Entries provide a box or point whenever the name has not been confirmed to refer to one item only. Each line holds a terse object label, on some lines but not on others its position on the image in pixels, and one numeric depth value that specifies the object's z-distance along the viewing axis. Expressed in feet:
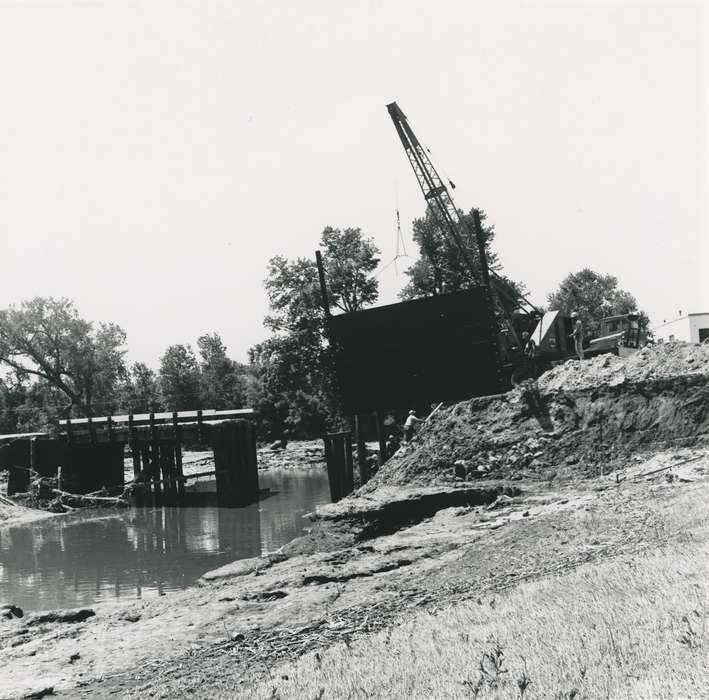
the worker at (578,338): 88.28
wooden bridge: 98.99
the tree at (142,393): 268.41
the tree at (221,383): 267.39
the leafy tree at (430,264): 170.09
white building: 130.00
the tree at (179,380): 272.72
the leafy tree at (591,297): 283.59
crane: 106.01
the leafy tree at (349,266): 172.65
